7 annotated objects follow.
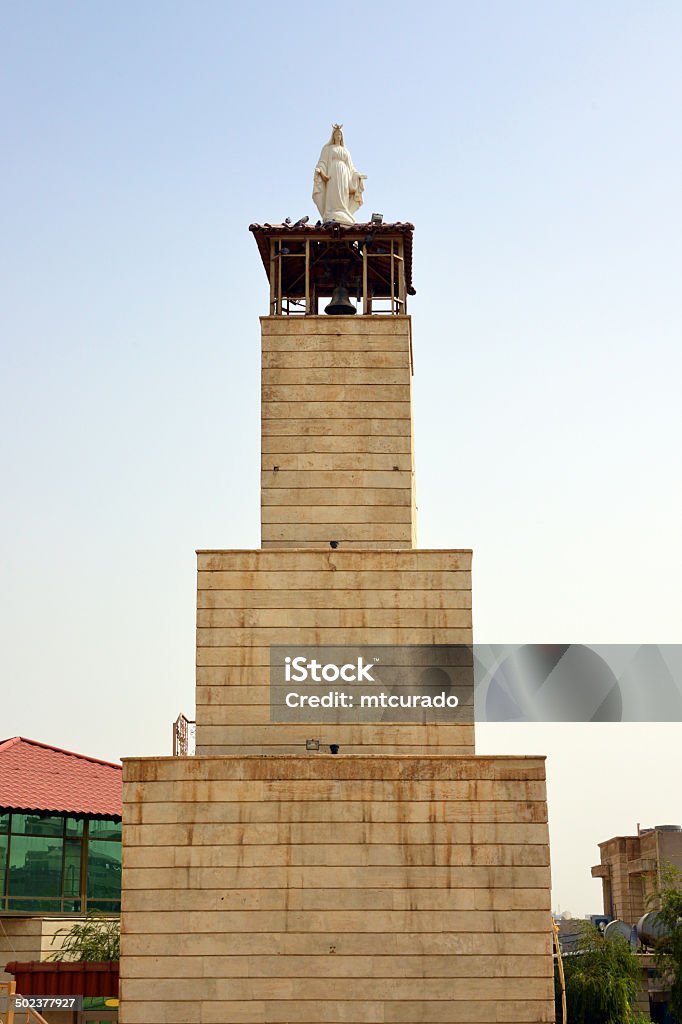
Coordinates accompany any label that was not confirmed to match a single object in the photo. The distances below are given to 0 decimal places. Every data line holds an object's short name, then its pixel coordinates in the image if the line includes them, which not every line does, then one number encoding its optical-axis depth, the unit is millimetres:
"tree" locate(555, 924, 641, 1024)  48969
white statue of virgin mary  40844
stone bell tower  32406
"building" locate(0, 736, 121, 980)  42250
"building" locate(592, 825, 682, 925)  65312
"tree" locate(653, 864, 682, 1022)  47281
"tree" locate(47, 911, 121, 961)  41656
